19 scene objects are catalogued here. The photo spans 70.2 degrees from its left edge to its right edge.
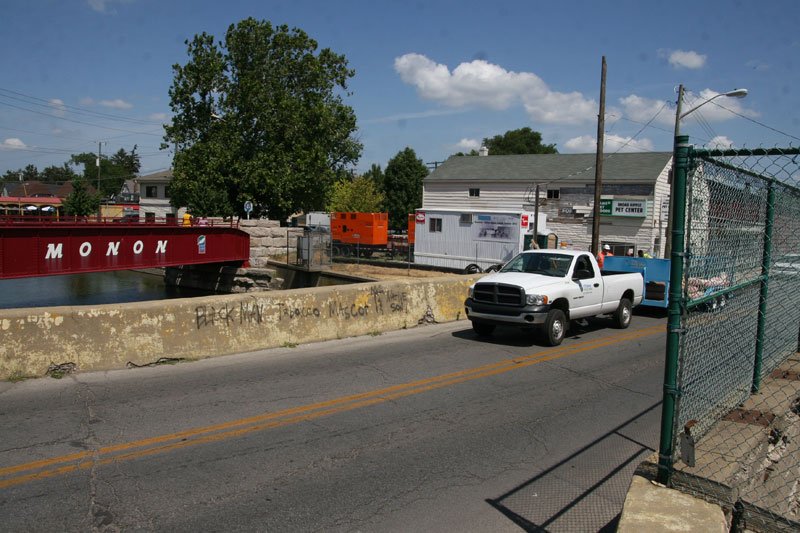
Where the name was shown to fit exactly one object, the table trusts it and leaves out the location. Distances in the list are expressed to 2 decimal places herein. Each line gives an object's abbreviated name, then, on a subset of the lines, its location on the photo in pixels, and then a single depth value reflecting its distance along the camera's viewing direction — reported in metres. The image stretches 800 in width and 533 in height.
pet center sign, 35.00
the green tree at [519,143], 96.81
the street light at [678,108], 19.16
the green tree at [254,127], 40.62
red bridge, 20.73
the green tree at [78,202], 66.19
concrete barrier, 8.07
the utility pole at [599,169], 23.56
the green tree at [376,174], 80.02
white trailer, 29.20
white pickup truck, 11.51
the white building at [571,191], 35.12
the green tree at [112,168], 127.00
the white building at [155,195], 72.12
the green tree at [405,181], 68.81
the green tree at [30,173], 176.12
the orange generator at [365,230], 41.03
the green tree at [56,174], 155.00
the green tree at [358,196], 68.19
